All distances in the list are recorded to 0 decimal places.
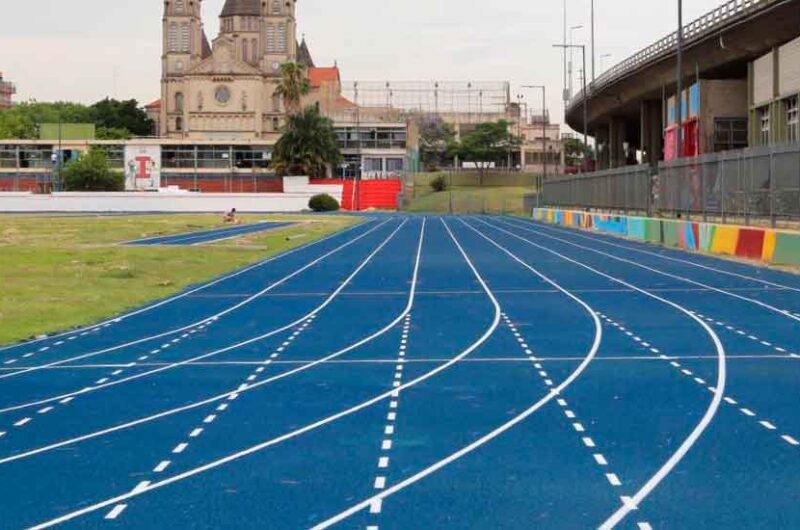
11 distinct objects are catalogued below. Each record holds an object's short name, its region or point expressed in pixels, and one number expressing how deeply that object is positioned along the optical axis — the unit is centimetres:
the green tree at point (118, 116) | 16875
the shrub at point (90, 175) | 11238
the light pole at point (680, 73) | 4709
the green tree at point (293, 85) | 12669
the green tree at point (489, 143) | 15038
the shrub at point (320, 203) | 10181
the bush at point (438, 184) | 12950
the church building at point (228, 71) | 14088
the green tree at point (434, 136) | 16788
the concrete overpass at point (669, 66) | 4984
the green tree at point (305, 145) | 11238
